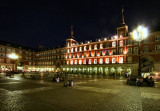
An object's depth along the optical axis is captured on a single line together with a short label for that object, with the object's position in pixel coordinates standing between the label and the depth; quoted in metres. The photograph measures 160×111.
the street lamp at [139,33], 14.65
